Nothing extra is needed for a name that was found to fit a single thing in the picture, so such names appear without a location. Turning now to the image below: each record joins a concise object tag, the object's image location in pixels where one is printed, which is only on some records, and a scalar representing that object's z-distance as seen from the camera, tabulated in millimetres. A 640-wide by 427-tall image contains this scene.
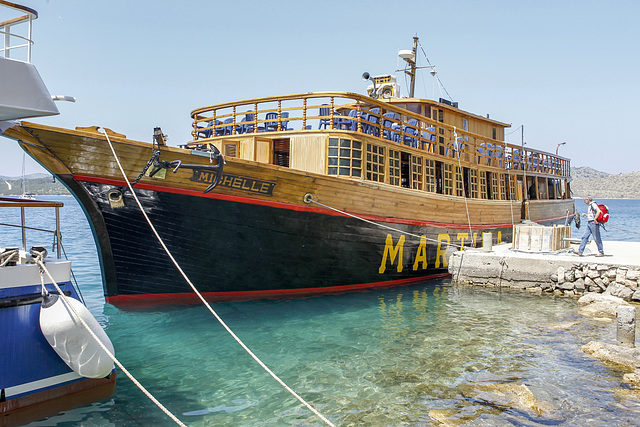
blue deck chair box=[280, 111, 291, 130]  11806
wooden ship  8500
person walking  13023
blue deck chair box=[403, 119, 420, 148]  13366
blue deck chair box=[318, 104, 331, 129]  11578
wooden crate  14211
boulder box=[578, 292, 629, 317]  10164
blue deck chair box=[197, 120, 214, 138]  12961
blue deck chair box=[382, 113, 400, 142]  12477
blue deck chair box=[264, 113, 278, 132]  11930
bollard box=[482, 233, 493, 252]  14183
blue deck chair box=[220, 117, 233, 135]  12272
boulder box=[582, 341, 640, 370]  7122
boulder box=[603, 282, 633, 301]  11445
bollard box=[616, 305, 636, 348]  7707
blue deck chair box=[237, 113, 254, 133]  12344
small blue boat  5211
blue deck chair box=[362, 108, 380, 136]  11945
